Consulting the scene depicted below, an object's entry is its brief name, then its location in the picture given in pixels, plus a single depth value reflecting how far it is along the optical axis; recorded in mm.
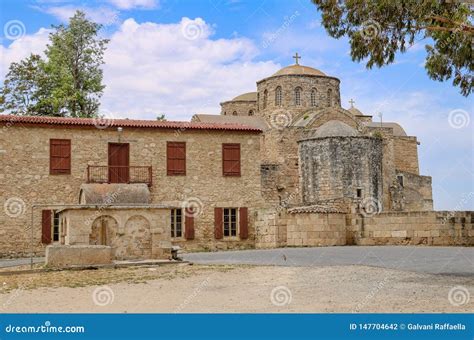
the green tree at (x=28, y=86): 31422
